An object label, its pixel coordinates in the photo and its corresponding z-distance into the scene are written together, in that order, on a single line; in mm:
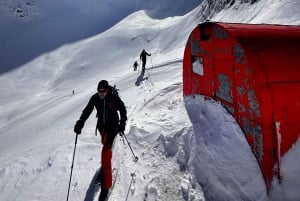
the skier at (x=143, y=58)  22755
